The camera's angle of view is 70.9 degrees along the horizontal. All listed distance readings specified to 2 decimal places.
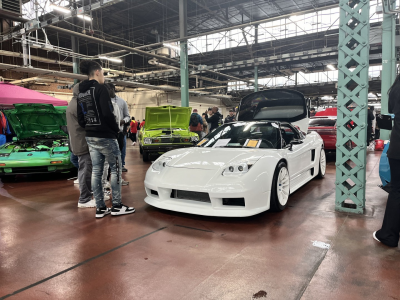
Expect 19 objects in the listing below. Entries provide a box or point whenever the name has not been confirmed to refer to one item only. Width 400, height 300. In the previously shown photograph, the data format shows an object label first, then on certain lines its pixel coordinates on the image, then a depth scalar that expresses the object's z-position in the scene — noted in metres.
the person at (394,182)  2.41
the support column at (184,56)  12.04
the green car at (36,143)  5.32
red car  7.54
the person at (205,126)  10.11
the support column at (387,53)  8.77
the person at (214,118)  9.16
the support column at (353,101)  3.20
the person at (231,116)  10.19
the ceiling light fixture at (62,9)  8.73
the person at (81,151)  3.64
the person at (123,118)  4.77
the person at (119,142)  3.43
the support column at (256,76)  19.30
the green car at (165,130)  7.18
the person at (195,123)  9.16
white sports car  2.99
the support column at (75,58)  15.56
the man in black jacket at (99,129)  3.14
